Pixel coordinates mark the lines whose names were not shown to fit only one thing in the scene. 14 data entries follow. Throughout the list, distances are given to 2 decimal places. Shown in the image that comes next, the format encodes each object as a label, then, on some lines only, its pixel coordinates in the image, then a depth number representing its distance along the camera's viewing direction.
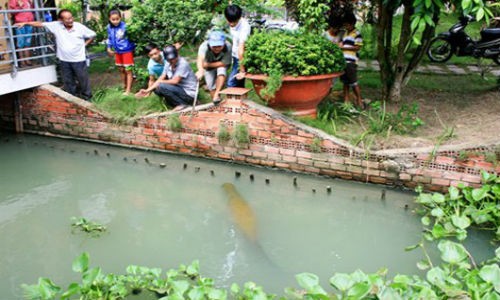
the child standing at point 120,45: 6.67
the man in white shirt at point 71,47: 6.50
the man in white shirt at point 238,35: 5.89
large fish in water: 4.39
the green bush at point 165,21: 6.58
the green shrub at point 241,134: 5.66
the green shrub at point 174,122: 6.02
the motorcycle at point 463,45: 7.73
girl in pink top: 6.74
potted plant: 5.40
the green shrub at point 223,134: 5.80
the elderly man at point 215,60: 6.03
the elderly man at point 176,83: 6.07
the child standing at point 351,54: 6.23
